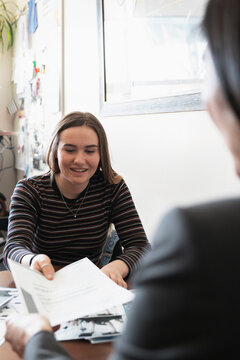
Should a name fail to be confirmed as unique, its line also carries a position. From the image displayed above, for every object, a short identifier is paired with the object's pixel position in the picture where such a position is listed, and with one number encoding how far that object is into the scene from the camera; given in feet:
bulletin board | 8.21
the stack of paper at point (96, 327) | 2.51
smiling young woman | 4.45
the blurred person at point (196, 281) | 1.11
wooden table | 2.37
